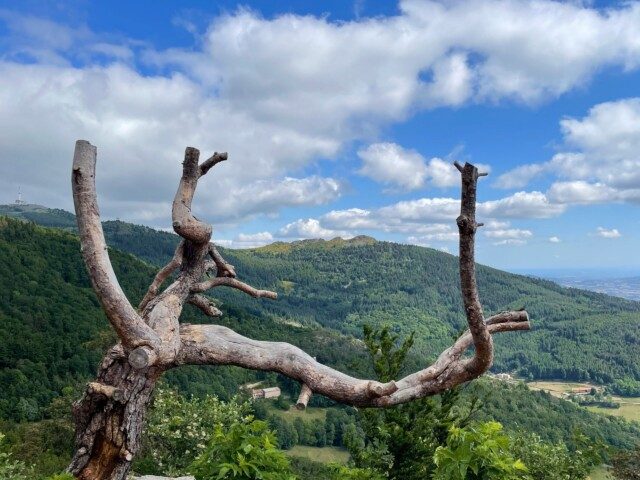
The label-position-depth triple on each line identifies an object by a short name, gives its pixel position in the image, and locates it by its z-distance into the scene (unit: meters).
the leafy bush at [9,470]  14.62
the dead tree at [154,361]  5.43
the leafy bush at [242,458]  5.83
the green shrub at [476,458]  5.88
